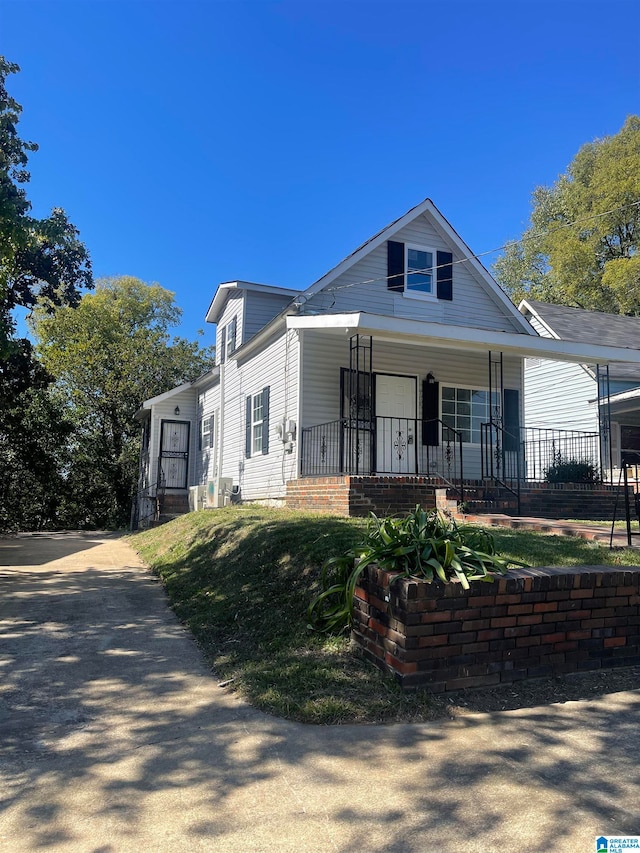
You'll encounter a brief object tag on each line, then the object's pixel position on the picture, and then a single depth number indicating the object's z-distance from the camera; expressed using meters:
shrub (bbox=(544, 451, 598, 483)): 12.75
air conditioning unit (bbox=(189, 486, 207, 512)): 15.45
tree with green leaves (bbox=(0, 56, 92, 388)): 8.60
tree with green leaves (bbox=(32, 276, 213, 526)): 24.34
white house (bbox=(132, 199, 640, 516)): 11.16
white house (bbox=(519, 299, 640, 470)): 17.25
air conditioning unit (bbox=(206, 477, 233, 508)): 14.29
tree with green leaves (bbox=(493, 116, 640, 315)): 26.28
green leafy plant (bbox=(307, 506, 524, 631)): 3.98
